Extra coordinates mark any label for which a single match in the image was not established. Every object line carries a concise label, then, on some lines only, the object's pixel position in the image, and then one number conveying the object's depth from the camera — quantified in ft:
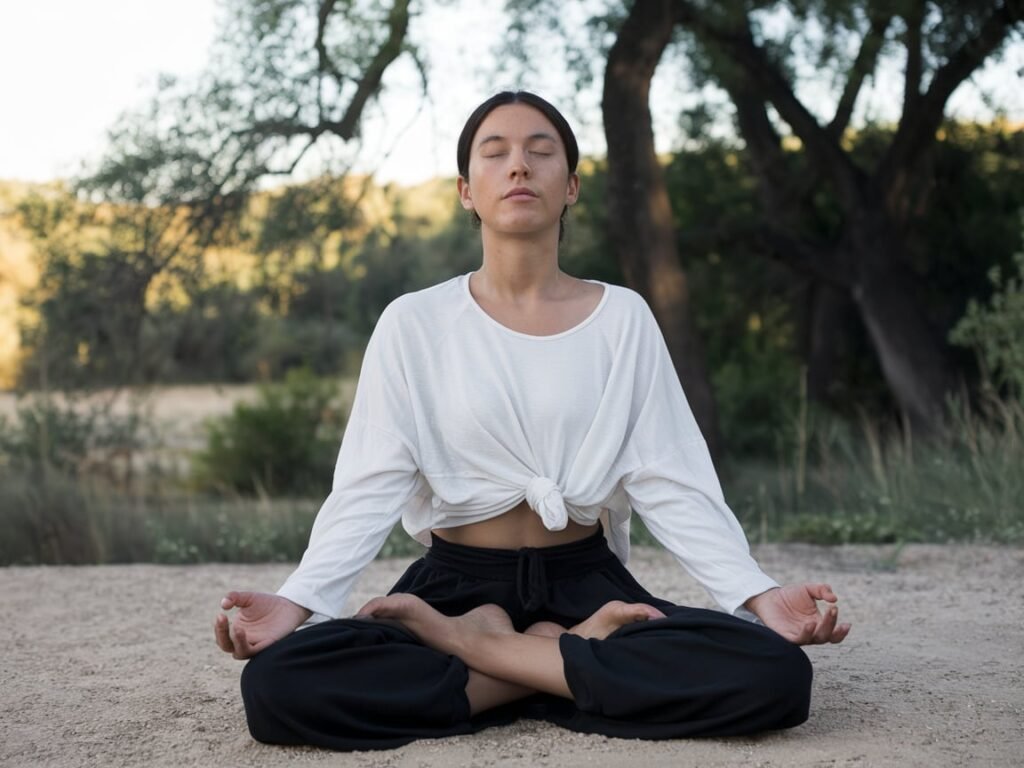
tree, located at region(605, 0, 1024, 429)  26.53
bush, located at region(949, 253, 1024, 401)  24.39
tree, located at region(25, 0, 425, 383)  26.66
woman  8.36
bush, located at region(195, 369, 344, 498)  36.58
